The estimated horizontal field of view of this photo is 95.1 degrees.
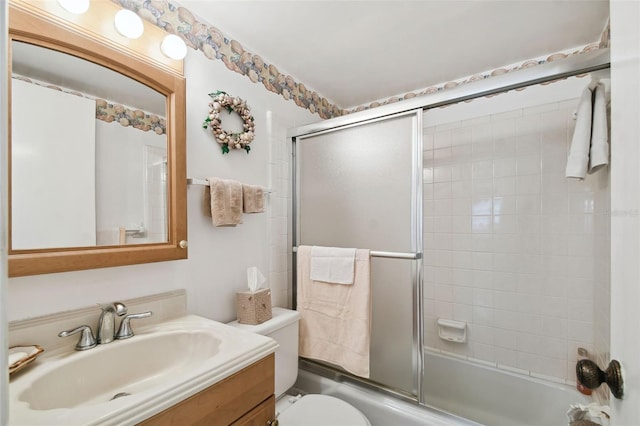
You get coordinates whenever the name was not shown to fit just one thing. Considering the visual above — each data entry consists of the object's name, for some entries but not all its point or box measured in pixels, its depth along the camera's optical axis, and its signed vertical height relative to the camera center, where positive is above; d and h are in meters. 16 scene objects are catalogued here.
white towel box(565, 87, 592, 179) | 1.23 +0.31
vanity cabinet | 0.74 -0.55
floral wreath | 1.45 +0.47
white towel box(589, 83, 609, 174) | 1.17 +0.32
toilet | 1.32 -0.92
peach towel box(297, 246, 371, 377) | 1.54 -0.59
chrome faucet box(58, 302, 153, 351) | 0.96 -0.40
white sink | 0.64 -0.46
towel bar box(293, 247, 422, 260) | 1.47 -0.22
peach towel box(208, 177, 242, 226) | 1.36 +0.05
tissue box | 1.44 -0.47
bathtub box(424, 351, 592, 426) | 1.72 -1.17
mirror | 0.87 +0.21
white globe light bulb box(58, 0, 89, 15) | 0.94 +0.67
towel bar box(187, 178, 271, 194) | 1.27 +0.14
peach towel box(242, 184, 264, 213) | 1.50 +0.07
